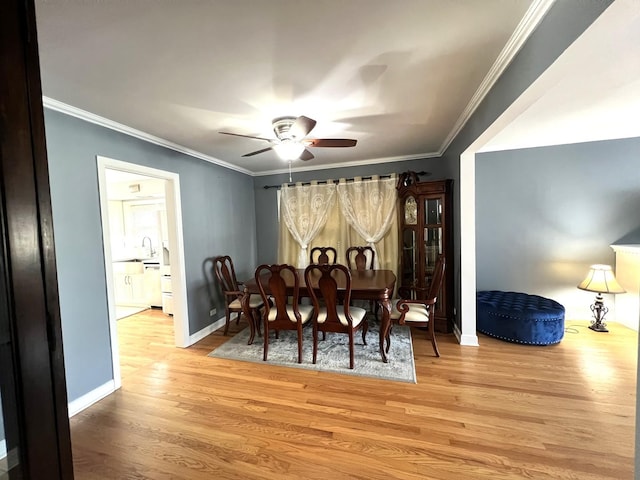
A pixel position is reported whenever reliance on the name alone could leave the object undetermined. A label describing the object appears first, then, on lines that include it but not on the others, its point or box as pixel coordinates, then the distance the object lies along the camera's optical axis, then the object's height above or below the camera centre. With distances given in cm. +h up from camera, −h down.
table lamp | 304 -78
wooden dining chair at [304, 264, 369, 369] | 251 -86
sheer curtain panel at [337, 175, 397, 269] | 403 +33
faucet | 515 -30
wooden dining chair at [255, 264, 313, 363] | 263 -87
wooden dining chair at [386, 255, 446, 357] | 275 -94
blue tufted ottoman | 289 -110
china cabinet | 331 -16
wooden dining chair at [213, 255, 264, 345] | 326 -81
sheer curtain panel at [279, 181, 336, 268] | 432 +31
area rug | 252 -137
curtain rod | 391 +76
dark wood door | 65 -9
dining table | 264 -64
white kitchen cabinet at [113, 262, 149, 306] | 485 -91
